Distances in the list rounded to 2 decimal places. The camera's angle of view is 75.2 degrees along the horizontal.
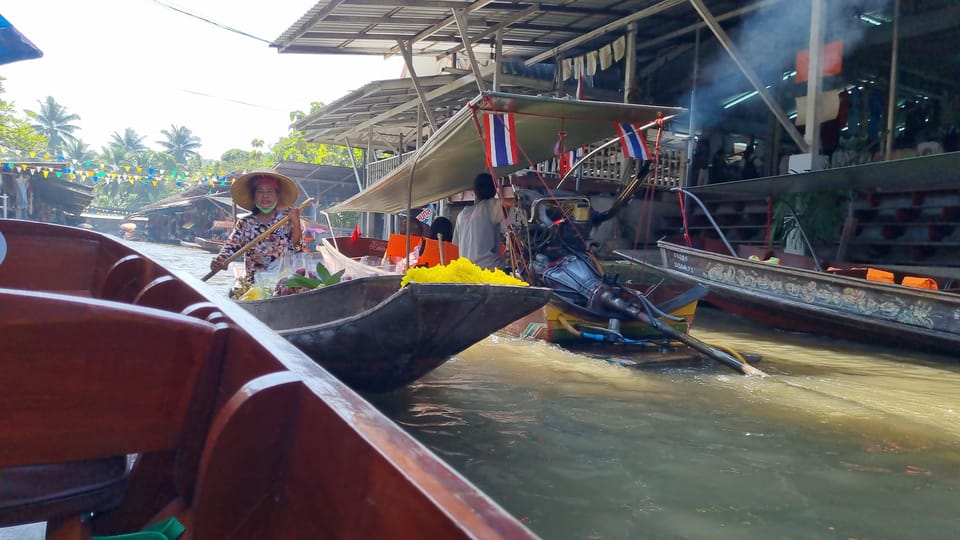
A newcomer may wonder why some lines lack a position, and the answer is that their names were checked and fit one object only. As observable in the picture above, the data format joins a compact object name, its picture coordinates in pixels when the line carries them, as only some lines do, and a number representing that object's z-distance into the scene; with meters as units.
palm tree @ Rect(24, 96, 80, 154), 48.72
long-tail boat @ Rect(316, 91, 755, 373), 4.96
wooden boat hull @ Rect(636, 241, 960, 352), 5.62
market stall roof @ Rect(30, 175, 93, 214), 20.84
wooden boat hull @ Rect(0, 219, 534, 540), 0.89
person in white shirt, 5.95
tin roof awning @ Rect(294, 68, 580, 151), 10.51
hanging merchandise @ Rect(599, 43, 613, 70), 10.23
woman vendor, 4.95
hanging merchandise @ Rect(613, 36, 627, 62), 9.96
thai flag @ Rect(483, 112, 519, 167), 4.67
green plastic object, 1.30
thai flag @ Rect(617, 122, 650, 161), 5.32
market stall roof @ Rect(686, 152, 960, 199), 6.31
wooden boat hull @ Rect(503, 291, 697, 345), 5.71
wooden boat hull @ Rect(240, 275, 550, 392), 3.13
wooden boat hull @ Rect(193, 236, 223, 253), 22.05
